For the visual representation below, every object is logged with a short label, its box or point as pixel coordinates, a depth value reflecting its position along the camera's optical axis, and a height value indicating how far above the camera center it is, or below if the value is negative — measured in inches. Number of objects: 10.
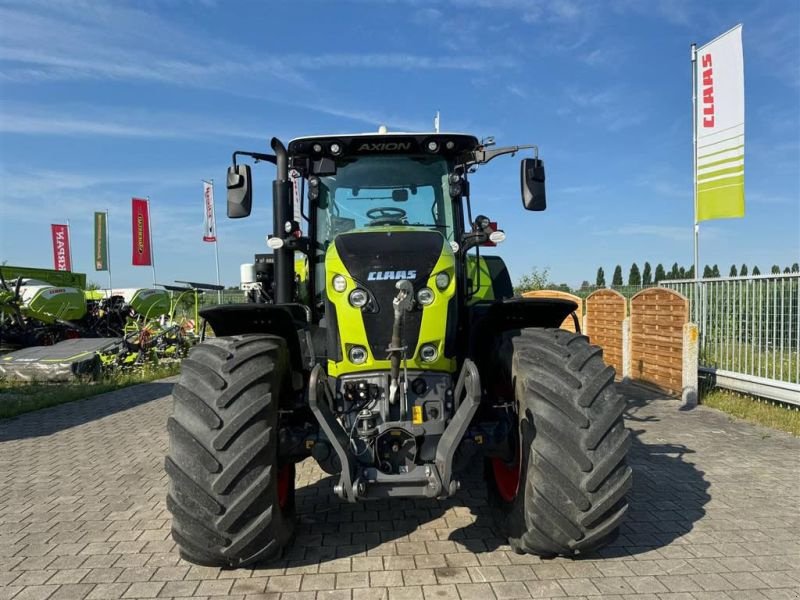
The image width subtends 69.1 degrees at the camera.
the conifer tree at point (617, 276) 1780.5 +9.6
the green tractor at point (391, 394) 120.3 -24.9
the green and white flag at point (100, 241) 1106.7 +93.5
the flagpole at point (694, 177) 370.6 +64.5
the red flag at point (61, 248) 1090.7 +80.8
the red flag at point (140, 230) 987.9 +101.0
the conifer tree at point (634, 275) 1726.4 +11.2
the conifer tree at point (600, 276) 1782.2 +10.7
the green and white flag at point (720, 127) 348.8 +92.2
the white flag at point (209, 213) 888.9 +116.4
